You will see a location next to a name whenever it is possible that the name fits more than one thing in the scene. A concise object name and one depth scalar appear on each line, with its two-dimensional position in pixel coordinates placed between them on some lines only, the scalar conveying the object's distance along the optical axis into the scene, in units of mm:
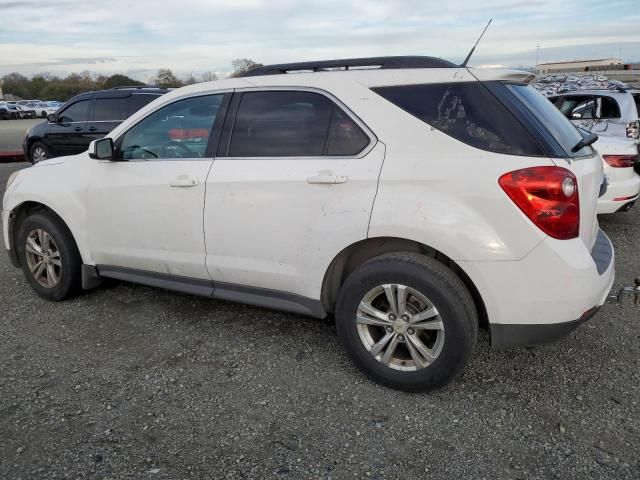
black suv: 10836
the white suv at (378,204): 2801
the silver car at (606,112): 8070
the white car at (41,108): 44656
